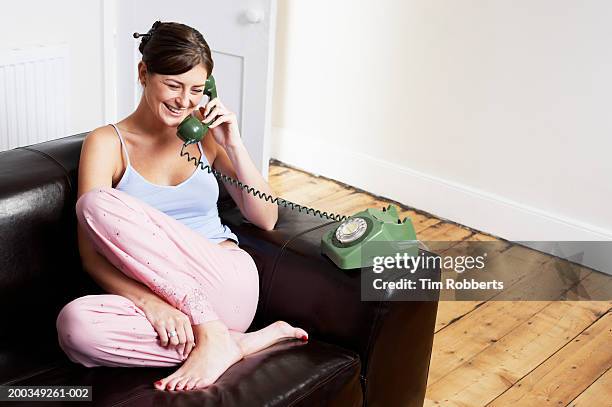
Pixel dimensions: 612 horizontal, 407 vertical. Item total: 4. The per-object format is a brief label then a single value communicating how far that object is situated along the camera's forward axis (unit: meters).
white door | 3.22
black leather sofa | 1.71
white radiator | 2.91
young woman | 1.72
